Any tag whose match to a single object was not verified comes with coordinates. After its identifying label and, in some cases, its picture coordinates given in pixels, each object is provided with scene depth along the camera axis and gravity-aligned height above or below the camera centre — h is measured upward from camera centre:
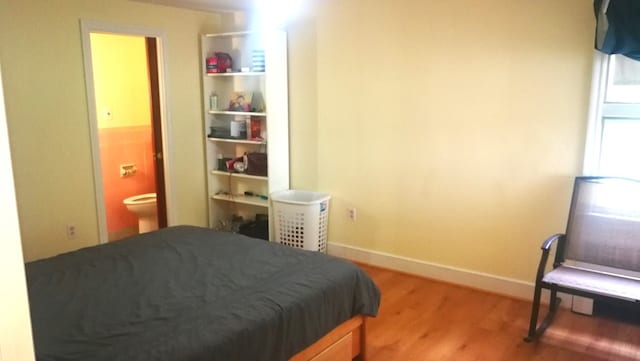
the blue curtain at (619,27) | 2.81 +0.44
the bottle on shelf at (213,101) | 4.77 +0.05
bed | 1.98 -0.90
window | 3.10 -0.09
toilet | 4.91 -1.02
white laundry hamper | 4.23 -0.99
